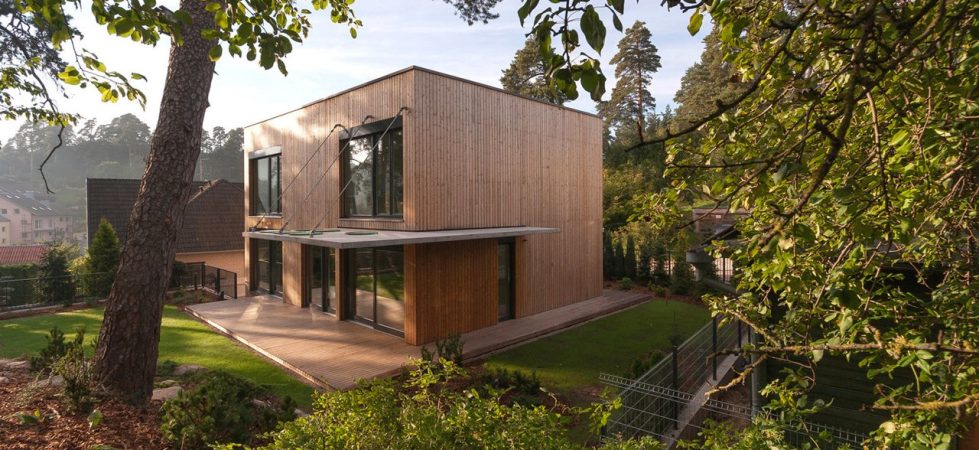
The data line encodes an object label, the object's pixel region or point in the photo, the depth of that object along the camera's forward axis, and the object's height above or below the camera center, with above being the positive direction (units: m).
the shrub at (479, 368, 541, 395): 6.73 -2.26
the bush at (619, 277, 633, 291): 15.30 -1.99
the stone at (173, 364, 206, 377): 7.44 -2.27
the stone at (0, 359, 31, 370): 6.49 -1.92
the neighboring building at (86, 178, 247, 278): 19.69 +0.37
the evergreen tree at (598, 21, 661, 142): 34.44 +10.85
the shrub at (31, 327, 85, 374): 6.05 -1.65
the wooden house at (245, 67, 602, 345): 9.20 +0.47
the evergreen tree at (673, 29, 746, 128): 29.03 +9.59
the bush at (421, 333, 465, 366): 7.38 -1.97
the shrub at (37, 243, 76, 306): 13.30 -1.69
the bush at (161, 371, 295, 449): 4.00 -1.72
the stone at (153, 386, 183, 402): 5.50 -1.99
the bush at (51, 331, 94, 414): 4.30 -1.43
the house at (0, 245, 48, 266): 28.32 -1.59
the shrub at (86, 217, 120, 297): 13.71 -0.94
